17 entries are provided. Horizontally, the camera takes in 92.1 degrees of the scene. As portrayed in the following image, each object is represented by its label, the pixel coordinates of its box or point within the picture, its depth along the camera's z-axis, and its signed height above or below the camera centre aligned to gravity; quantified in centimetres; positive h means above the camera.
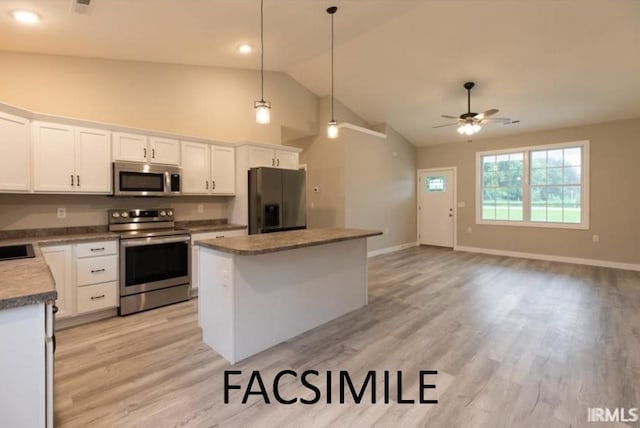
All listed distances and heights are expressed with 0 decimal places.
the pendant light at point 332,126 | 355 +94
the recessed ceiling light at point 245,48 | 403 +214
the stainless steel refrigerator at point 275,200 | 444 +13
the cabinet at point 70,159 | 305 +53
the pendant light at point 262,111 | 279 +88
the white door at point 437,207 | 783 +2
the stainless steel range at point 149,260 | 338 -60
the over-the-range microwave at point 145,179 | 353 +35
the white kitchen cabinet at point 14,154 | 275 +51
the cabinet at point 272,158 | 464 +80
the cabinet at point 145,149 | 355 +73
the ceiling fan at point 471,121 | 467 +132
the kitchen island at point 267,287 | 244 -72
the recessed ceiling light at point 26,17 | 257 +164
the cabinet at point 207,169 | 414 +55
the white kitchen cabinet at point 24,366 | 123 -64
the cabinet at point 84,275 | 298 -68
